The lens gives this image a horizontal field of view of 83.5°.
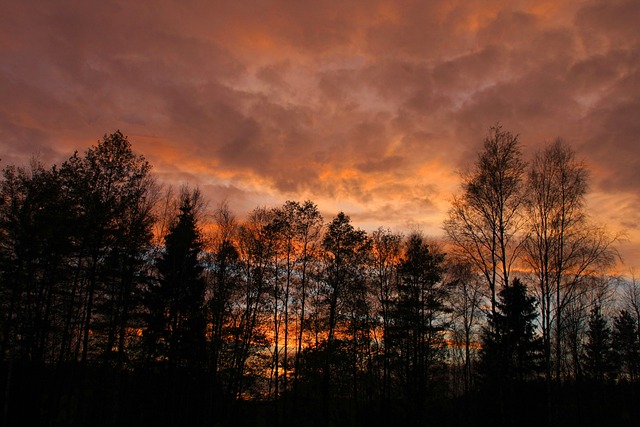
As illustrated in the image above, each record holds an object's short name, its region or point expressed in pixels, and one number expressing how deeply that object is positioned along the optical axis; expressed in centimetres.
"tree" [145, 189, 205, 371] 2531
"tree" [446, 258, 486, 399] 3211
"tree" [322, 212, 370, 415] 2841
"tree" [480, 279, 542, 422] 2822
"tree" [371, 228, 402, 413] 3088
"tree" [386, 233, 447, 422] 2908
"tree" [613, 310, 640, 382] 4384
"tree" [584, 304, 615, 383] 3972
